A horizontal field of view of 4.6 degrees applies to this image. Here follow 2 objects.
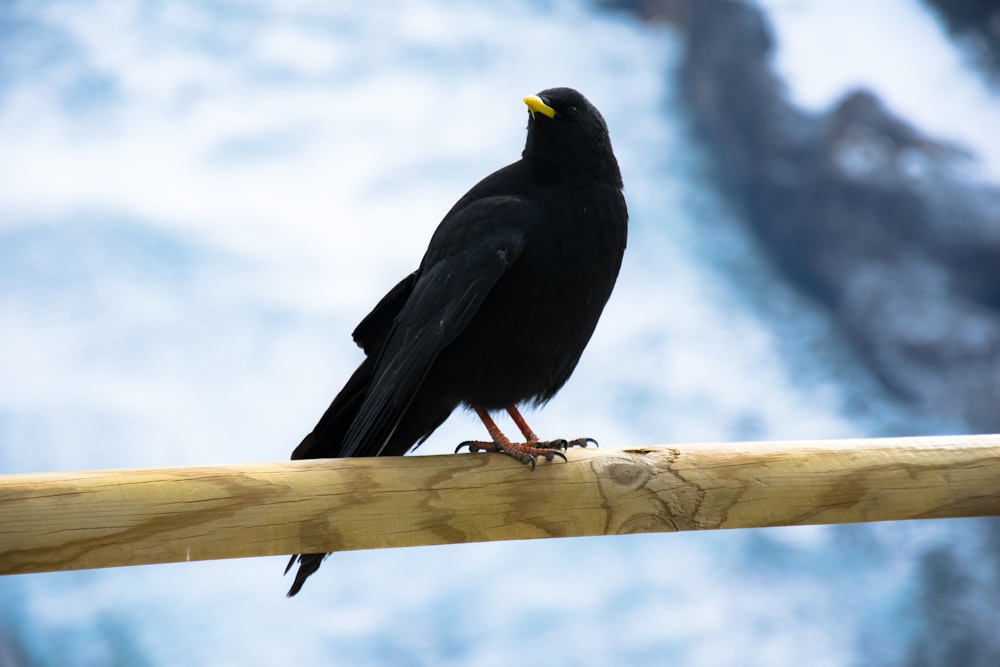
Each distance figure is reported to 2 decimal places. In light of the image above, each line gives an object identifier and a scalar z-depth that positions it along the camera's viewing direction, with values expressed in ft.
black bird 29.83
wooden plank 29.17
